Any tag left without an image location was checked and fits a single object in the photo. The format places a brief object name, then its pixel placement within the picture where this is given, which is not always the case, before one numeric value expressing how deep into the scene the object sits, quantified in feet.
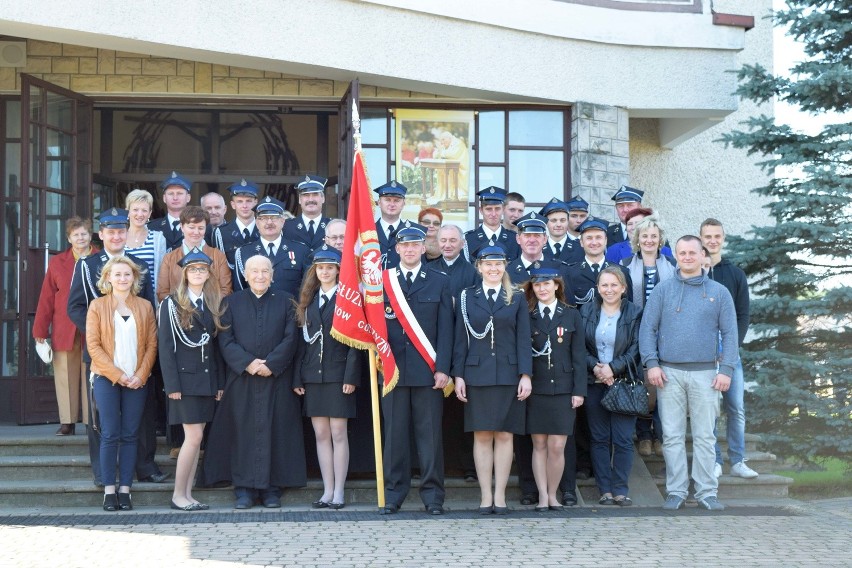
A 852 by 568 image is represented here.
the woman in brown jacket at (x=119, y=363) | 28.60
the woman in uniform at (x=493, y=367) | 28.58
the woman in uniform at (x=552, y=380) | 29.12
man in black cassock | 29.35
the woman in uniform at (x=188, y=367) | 28.81
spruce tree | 37.29
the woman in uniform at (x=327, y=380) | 29.30
